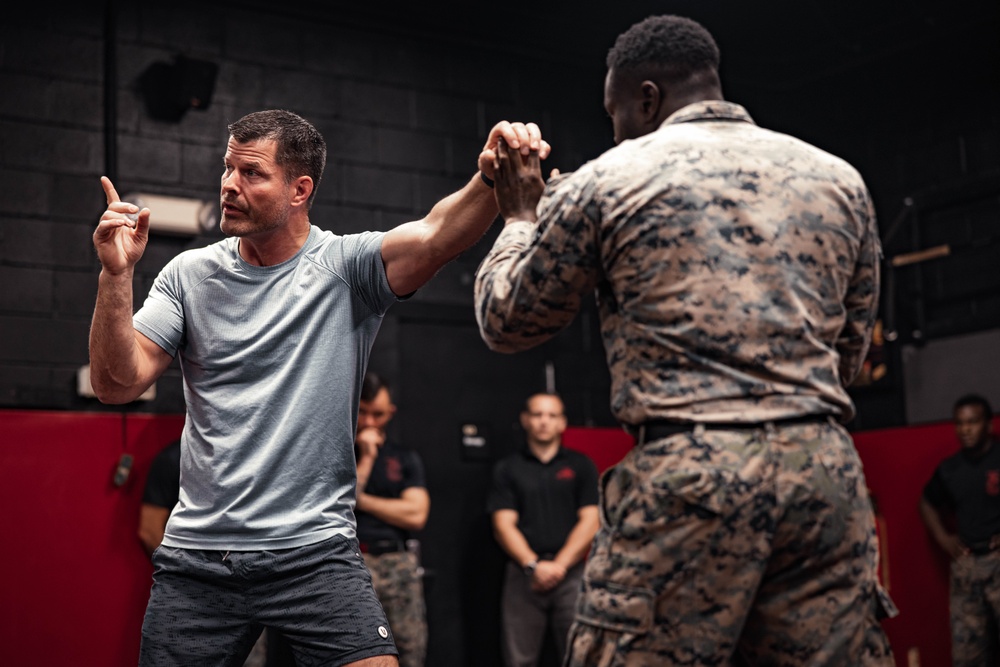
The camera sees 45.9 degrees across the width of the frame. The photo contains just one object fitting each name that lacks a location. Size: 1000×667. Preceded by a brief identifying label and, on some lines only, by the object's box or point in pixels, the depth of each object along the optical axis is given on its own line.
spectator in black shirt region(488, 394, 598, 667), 6.30
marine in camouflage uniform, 1.85
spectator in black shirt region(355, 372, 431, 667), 5.71
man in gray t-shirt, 2.45
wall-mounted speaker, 6.05
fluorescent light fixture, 6.00
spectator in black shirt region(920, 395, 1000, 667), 6.51
